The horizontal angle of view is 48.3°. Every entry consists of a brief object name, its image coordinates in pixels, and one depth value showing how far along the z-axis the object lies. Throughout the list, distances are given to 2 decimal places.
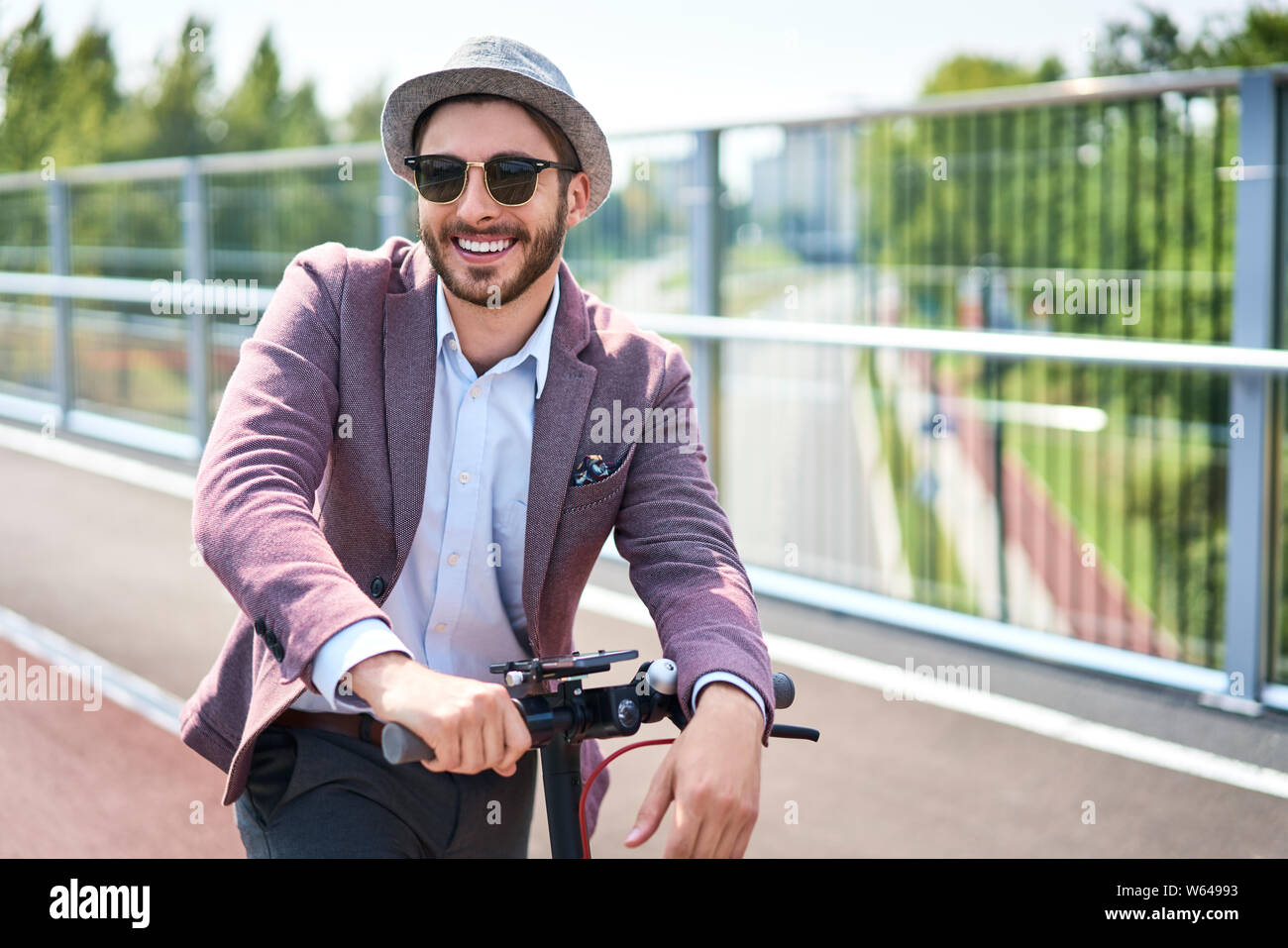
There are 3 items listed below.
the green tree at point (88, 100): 22.33
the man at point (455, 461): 2.03
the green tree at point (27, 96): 12.68
